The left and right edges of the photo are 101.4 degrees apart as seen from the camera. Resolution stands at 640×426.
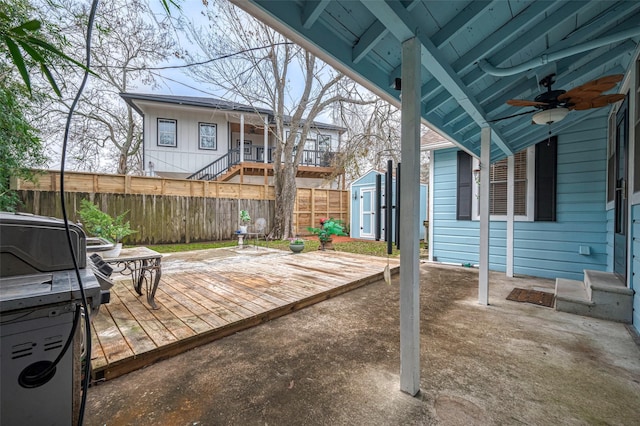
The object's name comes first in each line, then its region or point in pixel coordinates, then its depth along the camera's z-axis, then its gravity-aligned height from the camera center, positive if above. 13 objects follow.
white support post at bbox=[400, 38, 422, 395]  1.70 -0.12
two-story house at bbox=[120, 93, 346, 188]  11.06 +3.06
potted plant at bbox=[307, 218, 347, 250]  7.11 -0.60
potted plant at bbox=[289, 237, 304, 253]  6.68 -0.94
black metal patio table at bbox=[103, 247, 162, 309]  2.66 -0.56
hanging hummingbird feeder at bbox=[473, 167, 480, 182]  5.19 +0.73
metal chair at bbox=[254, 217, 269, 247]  8.12 -0.47
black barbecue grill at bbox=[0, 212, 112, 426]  0.92 -0.42
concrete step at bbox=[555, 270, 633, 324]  2.78 -1.00
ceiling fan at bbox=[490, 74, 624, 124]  2.26 +1.03
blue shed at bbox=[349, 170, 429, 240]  9.86 +0.19
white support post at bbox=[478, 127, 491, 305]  3.27 -0.13
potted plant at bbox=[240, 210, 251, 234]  7.46 -0.23
